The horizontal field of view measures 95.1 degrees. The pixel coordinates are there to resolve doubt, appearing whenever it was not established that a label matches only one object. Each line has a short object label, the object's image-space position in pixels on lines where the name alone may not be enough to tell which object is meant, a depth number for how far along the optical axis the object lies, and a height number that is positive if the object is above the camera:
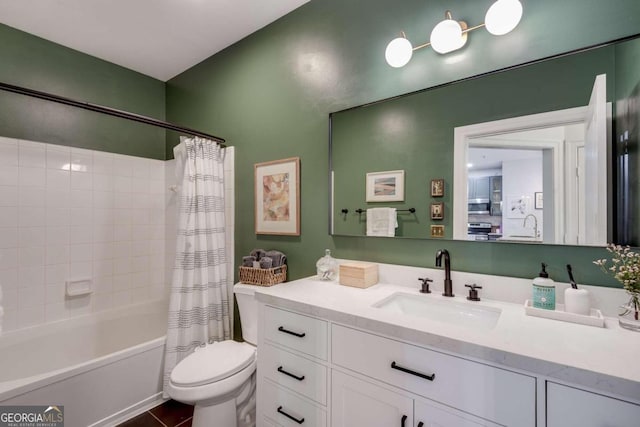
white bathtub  1.62 -1.00
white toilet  1.47 -0.87
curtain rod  1.37 +0.59
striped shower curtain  1.98 -0.31
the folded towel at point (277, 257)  2.04 -0.31
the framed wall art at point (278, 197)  2.03 +0.12
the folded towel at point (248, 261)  2.05 -0.33
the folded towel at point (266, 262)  1.97 -0.33
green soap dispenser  1.10 -0.31
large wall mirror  1.09 +0.26
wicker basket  1.94 -0.42
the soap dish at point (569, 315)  0.99 -0.37
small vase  0.95 -0.35
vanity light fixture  1.24 +0.84
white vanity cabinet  0.83 -0.58
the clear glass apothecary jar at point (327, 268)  1.72 -0.32
